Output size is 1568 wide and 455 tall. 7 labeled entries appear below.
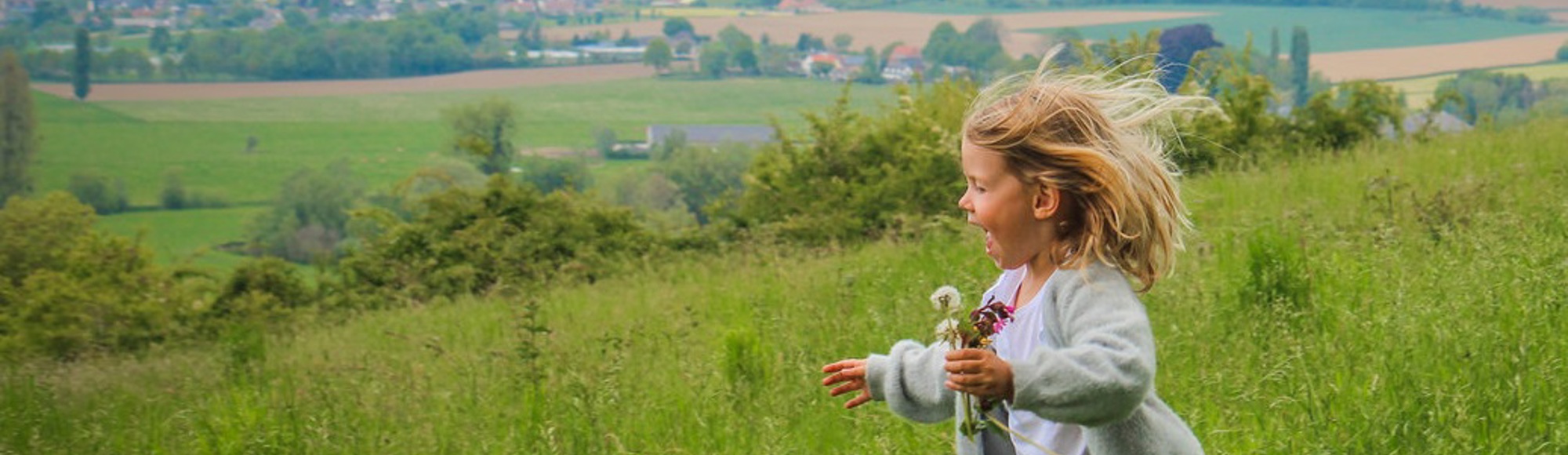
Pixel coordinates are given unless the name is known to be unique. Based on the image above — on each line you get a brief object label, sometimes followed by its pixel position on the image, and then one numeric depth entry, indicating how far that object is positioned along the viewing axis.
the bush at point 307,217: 30.73
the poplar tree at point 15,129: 32.22
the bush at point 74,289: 12.52
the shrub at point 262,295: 13.75
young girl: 2.69
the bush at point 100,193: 39.84
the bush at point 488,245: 13.50
